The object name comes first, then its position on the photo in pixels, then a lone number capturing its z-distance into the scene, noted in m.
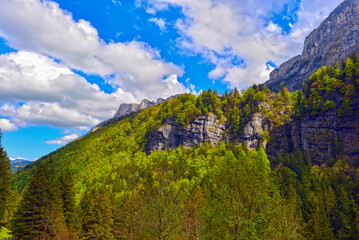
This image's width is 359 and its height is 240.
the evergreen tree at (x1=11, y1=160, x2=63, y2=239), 29.91
